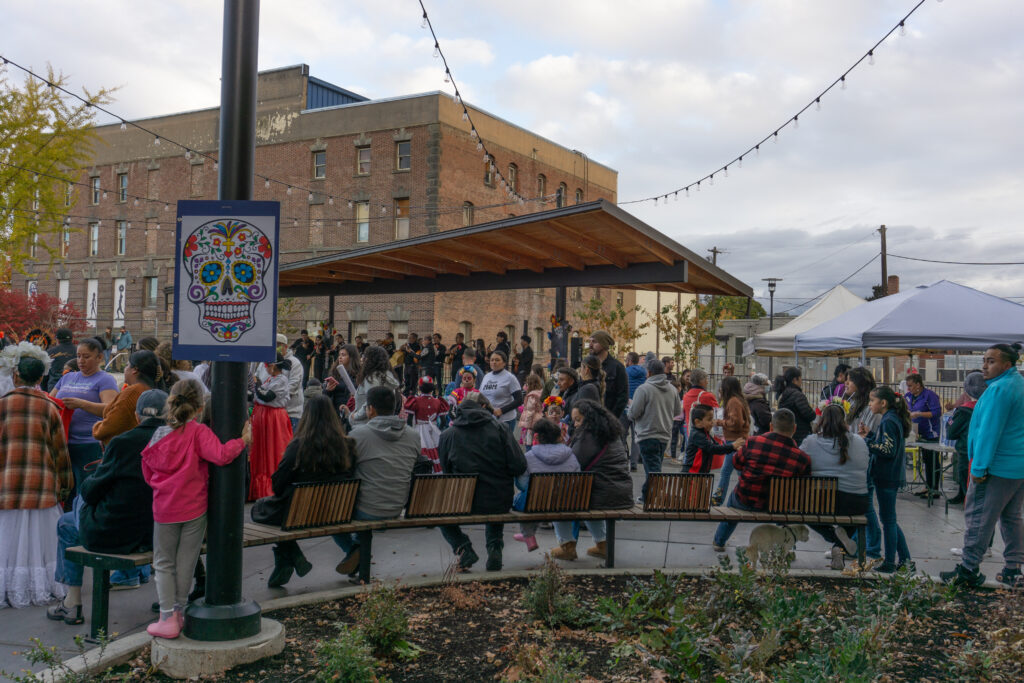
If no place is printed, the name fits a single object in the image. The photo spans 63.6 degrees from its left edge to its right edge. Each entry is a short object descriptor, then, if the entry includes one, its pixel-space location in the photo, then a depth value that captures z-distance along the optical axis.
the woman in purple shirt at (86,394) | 6.61
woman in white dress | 5.52
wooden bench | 6.18
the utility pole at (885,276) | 36.77
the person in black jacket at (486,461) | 6.71
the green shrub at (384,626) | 4.59
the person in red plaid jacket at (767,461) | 6.95
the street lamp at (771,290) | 41.14
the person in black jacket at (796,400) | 9.30
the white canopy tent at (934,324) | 12.84
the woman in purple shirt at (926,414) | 10.95
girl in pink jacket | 4.64
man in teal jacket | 6.27
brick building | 32.25
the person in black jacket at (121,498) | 5.02
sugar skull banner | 4.56
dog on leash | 6.82
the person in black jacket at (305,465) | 6.06
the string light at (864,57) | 9.64
